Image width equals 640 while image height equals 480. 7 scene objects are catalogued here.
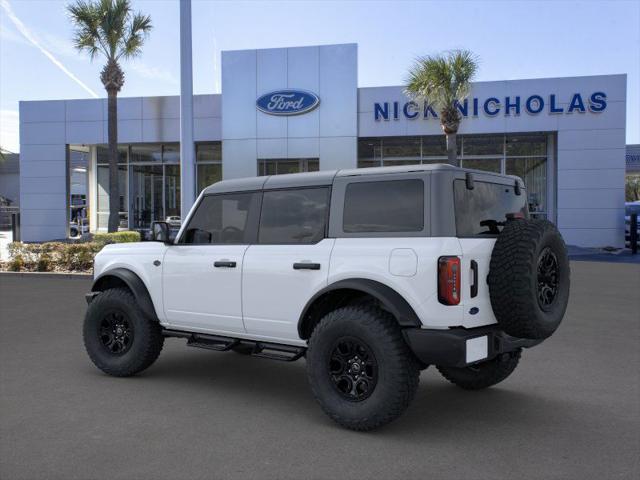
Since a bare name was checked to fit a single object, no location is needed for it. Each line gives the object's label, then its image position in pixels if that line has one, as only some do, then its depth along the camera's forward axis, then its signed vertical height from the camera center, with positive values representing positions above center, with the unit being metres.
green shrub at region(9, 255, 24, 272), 16.14 -0.87
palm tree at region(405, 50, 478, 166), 22.09 +5.13
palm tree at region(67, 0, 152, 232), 24.16 +7.39
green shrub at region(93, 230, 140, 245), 17.46 -0.20
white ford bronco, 4.39 -0.35
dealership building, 24.58 +4.03
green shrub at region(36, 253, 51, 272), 16.05 -0.84
